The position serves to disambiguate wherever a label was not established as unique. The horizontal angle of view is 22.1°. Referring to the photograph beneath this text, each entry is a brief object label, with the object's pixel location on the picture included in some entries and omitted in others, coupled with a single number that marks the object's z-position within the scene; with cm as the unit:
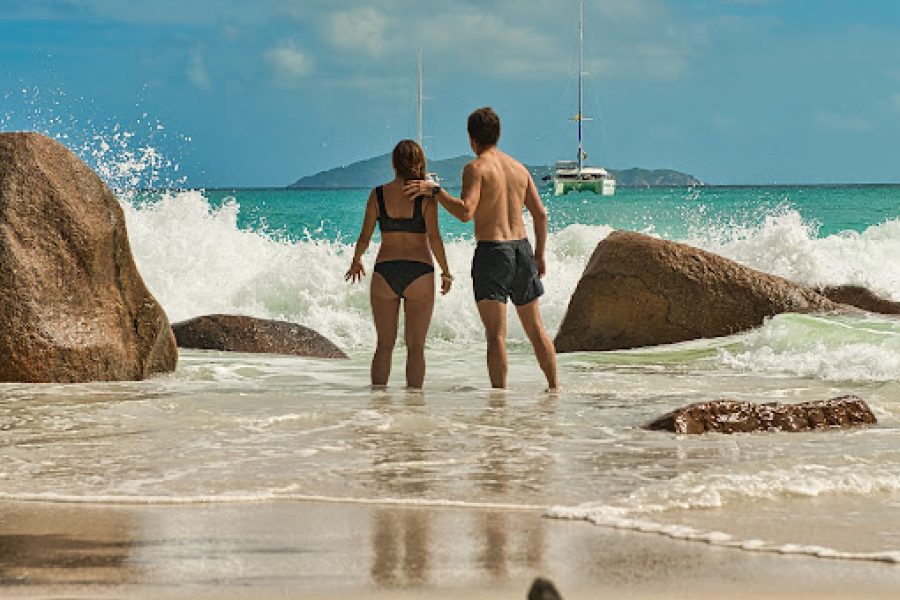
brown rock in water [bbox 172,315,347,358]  2159
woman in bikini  1398
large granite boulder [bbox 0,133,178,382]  1516
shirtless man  1390
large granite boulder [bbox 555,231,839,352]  2145
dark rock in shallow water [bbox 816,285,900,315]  2633
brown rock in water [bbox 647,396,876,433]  1202
